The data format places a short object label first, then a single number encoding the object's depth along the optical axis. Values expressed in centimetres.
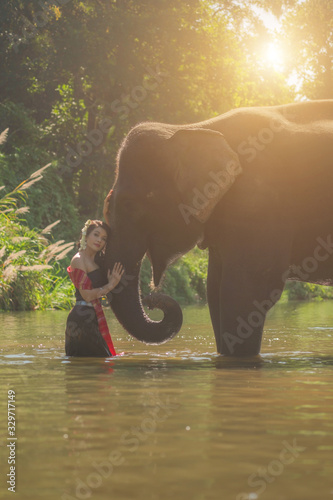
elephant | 1489
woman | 1627
